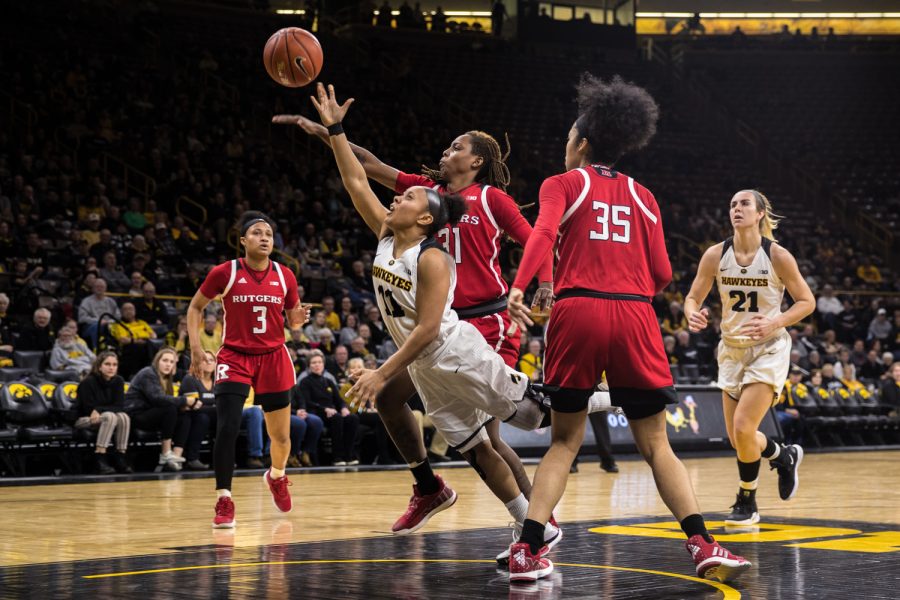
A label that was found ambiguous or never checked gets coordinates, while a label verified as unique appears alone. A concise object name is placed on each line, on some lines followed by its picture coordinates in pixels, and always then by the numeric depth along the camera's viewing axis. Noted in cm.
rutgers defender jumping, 552
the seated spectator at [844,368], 1761
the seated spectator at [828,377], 1753
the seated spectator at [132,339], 1240
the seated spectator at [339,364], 1318
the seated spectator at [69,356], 1176
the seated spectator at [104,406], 1080
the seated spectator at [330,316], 1480
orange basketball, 620
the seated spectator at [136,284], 1387
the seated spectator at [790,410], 1622
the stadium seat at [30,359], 1180
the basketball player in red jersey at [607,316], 459
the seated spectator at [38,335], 1215
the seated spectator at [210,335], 1245
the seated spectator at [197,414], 1138
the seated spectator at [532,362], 1373
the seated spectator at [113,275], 1419
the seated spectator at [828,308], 2073
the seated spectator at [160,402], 1109
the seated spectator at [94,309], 1274
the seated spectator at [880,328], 2064
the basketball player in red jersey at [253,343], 698
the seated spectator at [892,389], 1788
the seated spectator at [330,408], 1241
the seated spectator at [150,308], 1357
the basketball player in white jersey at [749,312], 704
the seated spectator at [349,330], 1412
